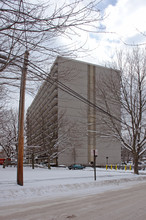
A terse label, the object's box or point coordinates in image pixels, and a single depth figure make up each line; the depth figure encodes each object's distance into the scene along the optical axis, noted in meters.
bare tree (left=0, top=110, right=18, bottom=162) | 35.11
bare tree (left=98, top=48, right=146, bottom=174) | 22.33
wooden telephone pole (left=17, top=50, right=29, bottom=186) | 12.37
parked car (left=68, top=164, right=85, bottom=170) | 44.53
